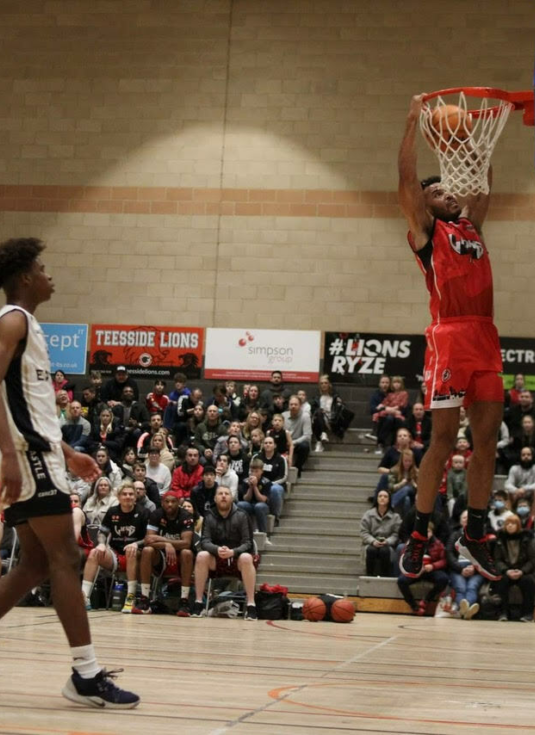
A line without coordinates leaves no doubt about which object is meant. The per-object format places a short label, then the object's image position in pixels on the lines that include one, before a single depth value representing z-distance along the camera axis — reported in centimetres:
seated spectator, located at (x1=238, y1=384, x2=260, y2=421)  1827
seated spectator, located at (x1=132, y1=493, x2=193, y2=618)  1332
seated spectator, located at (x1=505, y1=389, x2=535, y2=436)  1695
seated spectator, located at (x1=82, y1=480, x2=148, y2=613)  1335
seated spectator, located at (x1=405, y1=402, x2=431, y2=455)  1705
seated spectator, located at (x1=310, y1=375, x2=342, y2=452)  1858
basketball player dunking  666
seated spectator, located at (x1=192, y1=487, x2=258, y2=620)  1305
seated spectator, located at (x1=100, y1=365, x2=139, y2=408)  1923
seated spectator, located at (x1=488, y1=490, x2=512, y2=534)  1447
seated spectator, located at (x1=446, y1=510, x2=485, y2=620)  1377
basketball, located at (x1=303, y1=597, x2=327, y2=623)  1270
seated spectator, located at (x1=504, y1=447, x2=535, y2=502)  1577
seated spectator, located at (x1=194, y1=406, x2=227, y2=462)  1730
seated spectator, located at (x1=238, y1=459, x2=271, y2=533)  1549
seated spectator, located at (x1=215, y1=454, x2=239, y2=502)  1543
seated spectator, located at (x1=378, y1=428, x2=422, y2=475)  1625
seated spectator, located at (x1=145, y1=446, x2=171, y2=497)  1614
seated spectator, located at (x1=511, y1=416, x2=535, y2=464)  1650
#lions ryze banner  1966
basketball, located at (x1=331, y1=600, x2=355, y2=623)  1248
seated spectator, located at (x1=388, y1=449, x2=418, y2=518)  1491
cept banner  2070
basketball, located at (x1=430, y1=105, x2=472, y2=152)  705
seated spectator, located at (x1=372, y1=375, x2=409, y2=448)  1791
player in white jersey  473
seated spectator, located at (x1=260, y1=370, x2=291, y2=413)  1853
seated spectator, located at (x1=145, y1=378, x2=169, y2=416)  1906
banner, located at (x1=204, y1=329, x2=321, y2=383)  2008
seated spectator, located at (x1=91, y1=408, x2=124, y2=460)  1744
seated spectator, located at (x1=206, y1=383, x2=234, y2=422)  1785
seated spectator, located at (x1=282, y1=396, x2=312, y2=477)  1766
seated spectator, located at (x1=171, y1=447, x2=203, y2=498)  1571
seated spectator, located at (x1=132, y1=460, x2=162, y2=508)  1502
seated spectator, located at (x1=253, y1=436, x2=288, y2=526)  1612
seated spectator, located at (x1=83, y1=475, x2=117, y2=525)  1473
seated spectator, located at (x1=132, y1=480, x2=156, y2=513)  1403
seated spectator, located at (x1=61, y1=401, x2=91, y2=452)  1754
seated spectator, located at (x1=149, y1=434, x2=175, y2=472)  1662
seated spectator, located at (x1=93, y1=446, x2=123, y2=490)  1574
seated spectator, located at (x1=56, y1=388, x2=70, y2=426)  1813
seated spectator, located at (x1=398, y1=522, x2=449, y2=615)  1386
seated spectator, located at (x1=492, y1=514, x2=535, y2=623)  1366
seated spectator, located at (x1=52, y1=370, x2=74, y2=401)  1964
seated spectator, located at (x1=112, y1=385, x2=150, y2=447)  1786
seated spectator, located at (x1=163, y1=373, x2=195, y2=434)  1862
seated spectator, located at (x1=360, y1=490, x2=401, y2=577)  1437
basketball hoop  704
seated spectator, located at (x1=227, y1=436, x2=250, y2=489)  1616
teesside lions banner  2044
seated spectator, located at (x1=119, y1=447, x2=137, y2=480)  1652
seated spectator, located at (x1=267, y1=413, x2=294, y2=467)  1698
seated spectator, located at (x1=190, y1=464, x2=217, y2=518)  1461
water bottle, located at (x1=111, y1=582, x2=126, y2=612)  1355
